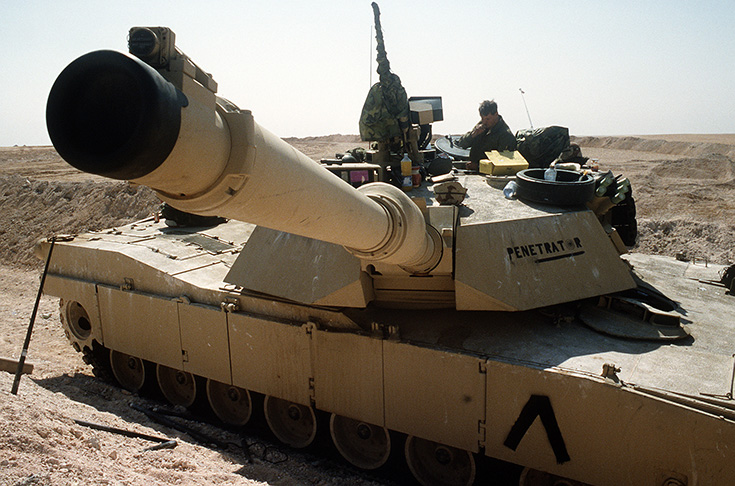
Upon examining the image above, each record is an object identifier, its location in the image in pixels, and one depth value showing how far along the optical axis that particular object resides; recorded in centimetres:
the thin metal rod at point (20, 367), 601
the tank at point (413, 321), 323
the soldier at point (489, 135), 920
